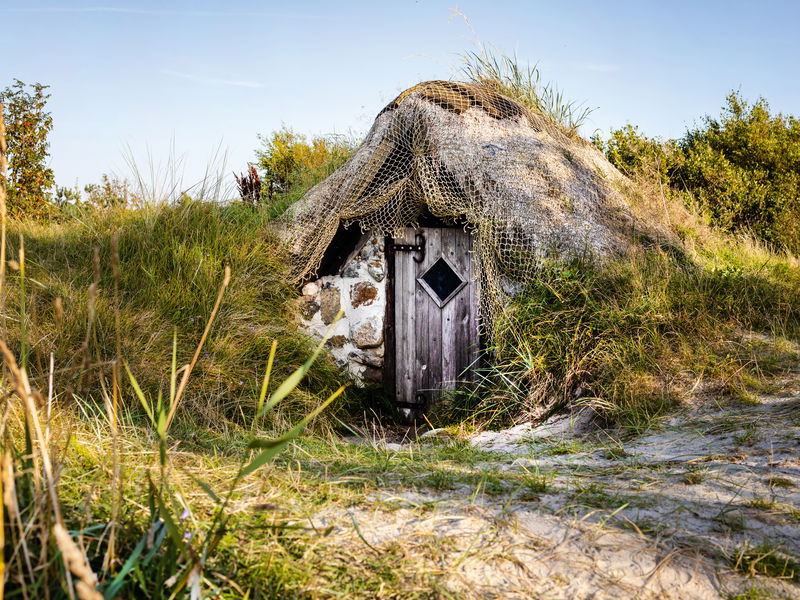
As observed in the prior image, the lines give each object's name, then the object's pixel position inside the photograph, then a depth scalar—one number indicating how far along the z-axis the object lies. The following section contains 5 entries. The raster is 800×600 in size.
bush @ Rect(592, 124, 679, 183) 9.49
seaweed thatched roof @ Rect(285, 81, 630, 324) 5.68
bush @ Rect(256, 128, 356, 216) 8.23
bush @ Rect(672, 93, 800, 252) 9.05
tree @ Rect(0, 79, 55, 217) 9.04
